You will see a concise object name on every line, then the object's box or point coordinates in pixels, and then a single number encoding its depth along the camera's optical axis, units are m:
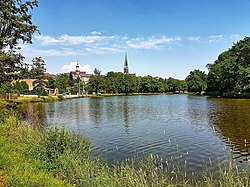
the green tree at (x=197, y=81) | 78.59
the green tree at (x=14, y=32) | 18.13
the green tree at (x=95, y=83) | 85.59
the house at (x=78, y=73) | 135.15
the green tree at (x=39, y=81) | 57.90
